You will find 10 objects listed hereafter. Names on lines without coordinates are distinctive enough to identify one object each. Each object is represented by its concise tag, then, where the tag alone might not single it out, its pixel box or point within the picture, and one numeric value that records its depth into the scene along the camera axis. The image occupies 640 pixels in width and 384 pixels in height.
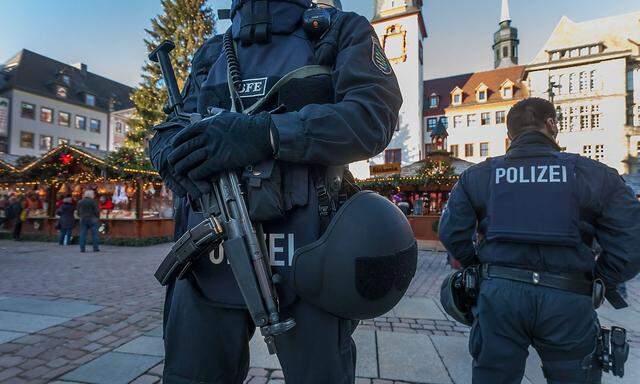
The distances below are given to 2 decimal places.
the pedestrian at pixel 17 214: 13.84
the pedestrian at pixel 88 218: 10.82
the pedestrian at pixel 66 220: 11.95
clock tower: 32.38
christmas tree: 20.12
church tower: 48.16
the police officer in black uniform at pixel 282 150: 1.14
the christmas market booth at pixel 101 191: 12.92
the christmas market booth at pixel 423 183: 13.81
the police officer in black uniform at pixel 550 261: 1.77
